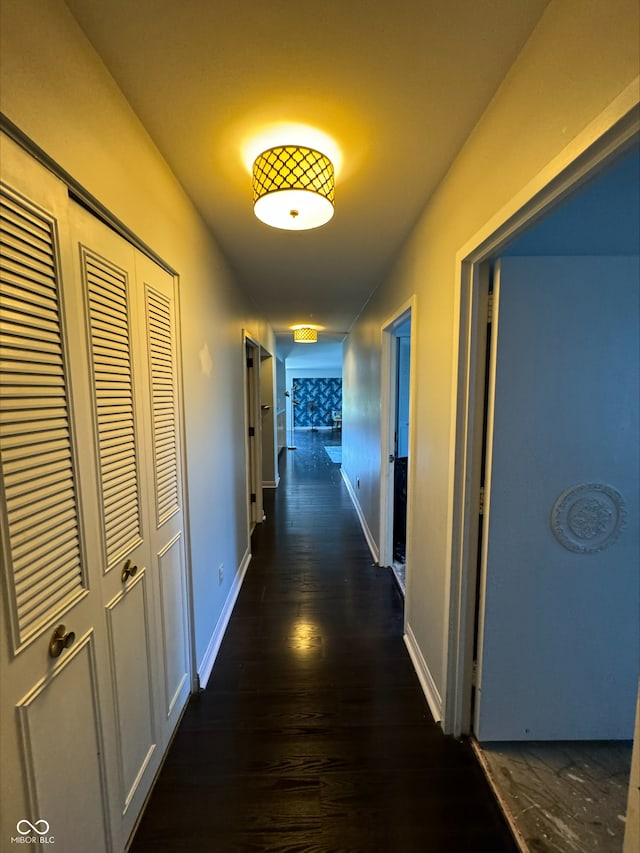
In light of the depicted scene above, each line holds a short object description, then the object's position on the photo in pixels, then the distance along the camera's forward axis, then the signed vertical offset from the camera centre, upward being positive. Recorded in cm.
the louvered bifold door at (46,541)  71 -34
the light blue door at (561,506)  132 -44
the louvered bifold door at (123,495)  101 -32
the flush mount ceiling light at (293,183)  124 +77
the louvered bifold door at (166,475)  136 -33
